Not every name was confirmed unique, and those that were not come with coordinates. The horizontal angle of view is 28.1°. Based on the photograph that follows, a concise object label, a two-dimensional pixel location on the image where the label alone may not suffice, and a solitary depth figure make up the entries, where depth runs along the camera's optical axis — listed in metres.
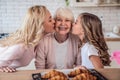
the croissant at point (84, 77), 1.06
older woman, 1.45
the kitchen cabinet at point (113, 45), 2.52
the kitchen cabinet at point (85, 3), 2.80
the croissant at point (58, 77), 1.04
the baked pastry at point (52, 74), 1.08
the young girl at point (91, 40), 1.35
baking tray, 1.10
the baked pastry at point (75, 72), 1.13
